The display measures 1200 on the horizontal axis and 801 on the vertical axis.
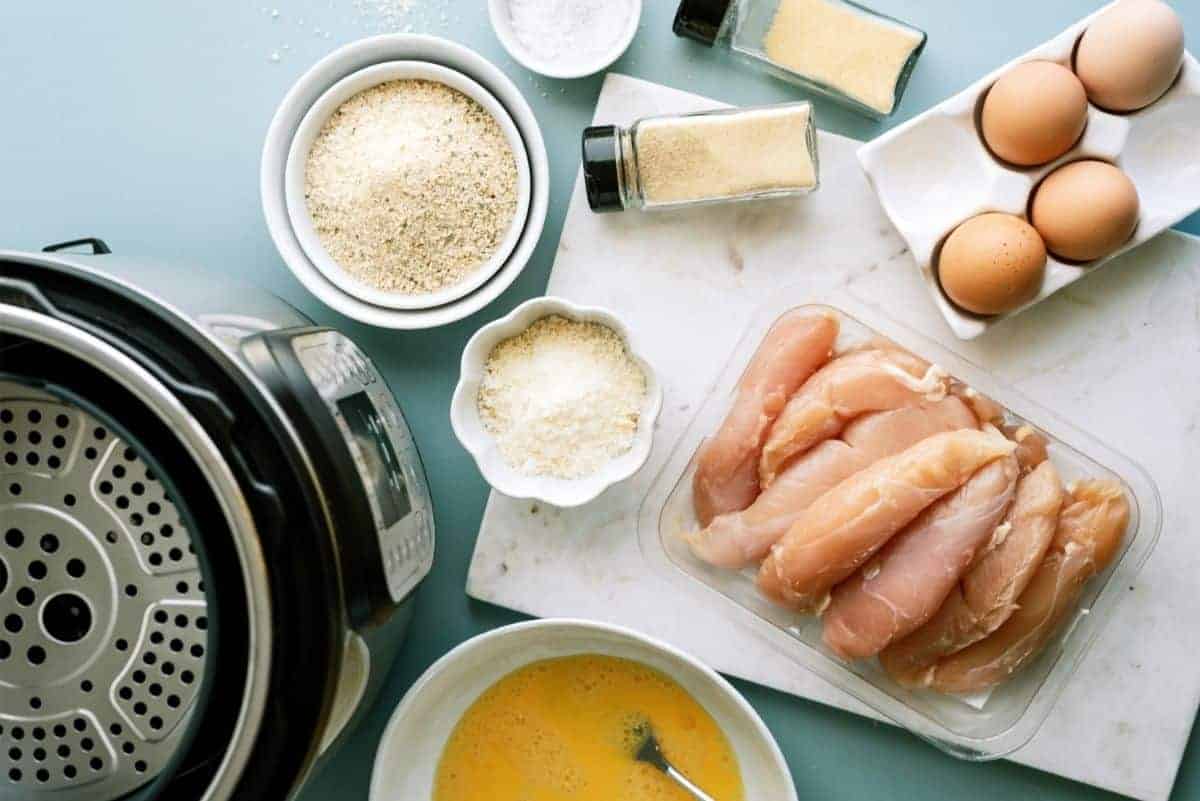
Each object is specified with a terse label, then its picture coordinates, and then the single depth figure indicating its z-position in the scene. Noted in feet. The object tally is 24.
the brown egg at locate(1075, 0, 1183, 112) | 3.59
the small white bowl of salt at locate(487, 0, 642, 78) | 4.02
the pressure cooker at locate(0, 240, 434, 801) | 2.47
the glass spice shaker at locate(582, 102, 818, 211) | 3.85
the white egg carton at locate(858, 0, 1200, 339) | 3.78
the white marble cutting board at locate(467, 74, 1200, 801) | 4.01
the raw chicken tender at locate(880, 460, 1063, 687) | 3.63
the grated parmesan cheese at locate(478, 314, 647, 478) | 3.72
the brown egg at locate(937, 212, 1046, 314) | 3.63
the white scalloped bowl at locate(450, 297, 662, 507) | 3.71
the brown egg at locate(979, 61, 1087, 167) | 3.63
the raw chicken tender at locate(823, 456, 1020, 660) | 3.58
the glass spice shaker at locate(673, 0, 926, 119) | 3.93
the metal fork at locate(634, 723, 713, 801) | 3.80
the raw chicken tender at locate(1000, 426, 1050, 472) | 3.83
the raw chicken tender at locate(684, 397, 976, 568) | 3.75
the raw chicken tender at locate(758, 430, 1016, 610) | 3.56
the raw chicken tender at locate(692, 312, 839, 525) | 3.84
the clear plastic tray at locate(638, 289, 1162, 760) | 3.90
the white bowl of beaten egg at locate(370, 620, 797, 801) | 3.84
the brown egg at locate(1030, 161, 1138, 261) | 3.61
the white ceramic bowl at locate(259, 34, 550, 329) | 3.83
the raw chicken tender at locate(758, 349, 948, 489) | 3.74
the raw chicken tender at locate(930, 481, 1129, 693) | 3.71
